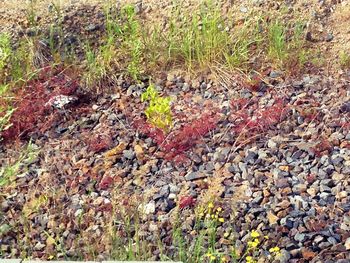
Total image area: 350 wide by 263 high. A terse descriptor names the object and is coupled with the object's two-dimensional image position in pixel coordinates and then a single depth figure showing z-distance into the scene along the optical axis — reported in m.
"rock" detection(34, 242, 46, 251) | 3.70
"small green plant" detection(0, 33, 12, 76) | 4.88
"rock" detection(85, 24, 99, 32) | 5.43
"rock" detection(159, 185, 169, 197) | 3.94
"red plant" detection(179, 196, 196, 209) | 3.84
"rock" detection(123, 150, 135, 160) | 4.30
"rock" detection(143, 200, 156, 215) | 3.84
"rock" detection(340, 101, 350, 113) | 4.50
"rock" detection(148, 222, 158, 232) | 3.71
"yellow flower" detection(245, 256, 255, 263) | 3.39
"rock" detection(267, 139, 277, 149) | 4.25
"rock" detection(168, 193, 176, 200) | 3.93
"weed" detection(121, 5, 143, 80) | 4.98
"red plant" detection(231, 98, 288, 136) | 4.41
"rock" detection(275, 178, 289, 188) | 3.92
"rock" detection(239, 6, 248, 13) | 5.47
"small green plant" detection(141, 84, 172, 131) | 4.28
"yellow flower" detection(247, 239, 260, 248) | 3.45
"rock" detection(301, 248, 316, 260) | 3.45
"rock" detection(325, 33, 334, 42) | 5.23
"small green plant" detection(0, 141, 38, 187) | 4.12
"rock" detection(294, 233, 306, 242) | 3.54
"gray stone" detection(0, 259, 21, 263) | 2.78
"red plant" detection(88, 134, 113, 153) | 4.39
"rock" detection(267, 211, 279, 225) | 3.67
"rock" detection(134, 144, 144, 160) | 4.29
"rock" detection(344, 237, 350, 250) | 3.48
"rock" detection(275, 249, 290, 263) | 3.43
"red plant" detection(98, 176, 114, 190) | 4.08
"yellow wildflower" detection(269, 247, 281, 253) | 3.43
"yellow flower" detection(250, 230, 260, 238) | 3.48
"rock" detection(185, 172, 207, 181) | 4.07
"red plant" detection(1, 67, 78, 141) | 4.63
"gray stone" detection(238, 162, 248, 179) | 4.05
